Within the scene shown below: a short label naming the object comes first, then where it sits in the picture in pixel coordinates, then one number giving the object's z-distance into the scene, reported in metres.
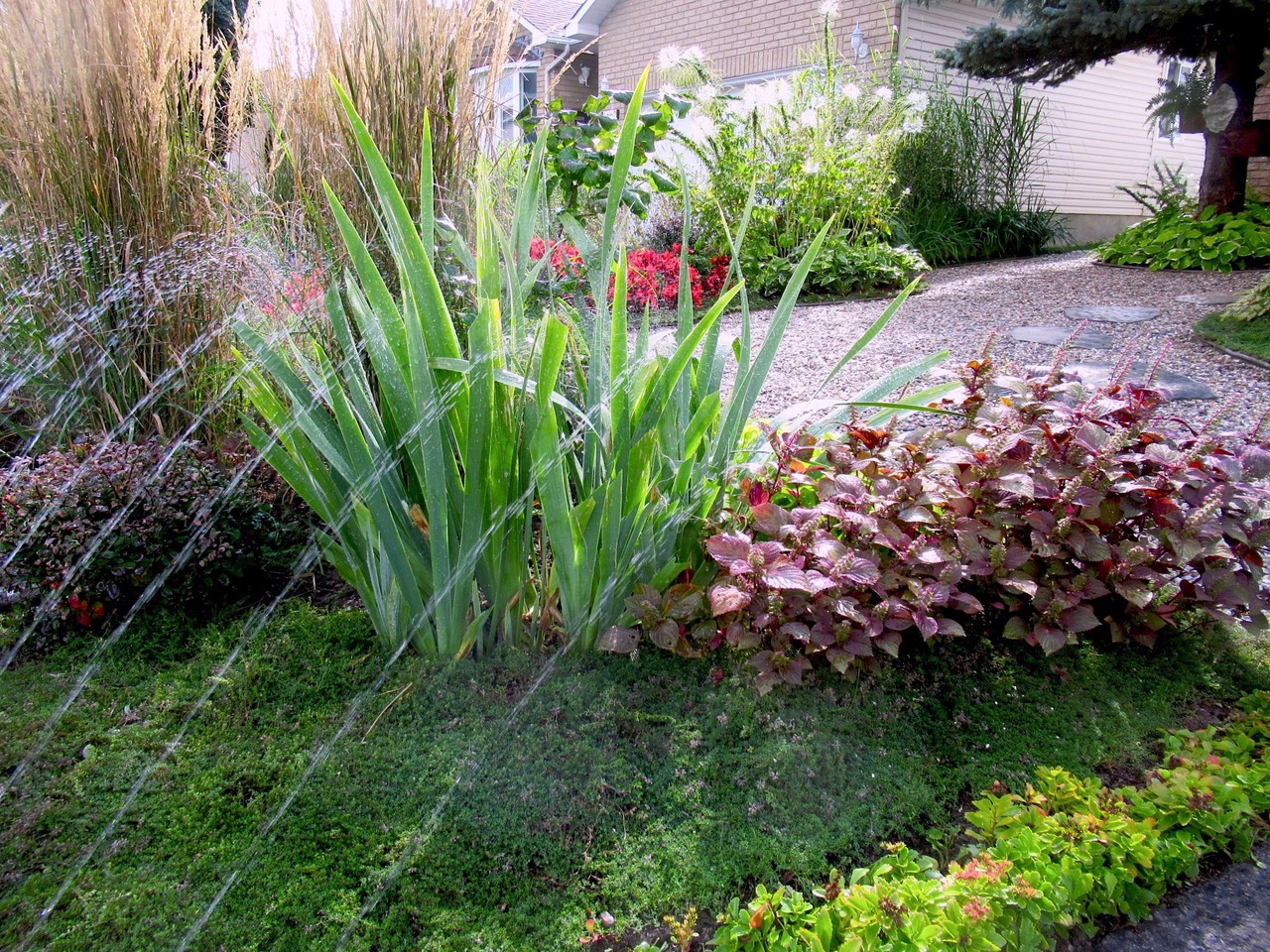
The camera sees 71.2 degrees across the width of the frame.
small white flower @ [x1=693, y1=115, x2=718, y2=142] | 8.30
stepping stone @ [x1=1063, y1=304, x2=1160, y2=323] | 5.98
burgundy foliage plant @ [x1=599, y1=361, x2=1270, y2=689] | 1.96
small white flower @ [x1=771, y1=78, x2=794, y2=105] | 8.49
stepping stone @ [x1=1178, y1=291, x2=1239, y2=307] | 6.31
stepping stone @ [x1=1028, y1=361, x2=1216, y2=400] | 4.20
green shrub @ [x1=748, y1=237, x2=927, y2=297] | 7.80
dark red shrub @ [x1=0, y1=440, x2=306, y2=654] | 2.35
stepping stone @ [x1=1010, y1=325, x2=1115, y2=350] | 5.25
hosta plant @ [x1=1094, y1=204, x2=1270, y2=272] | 7.72
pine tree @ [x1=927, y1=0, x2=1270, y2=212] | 7.85
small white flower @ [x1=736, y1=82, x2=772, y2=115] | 8.48
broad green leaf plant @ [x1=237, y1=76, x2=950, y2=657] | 1.82
